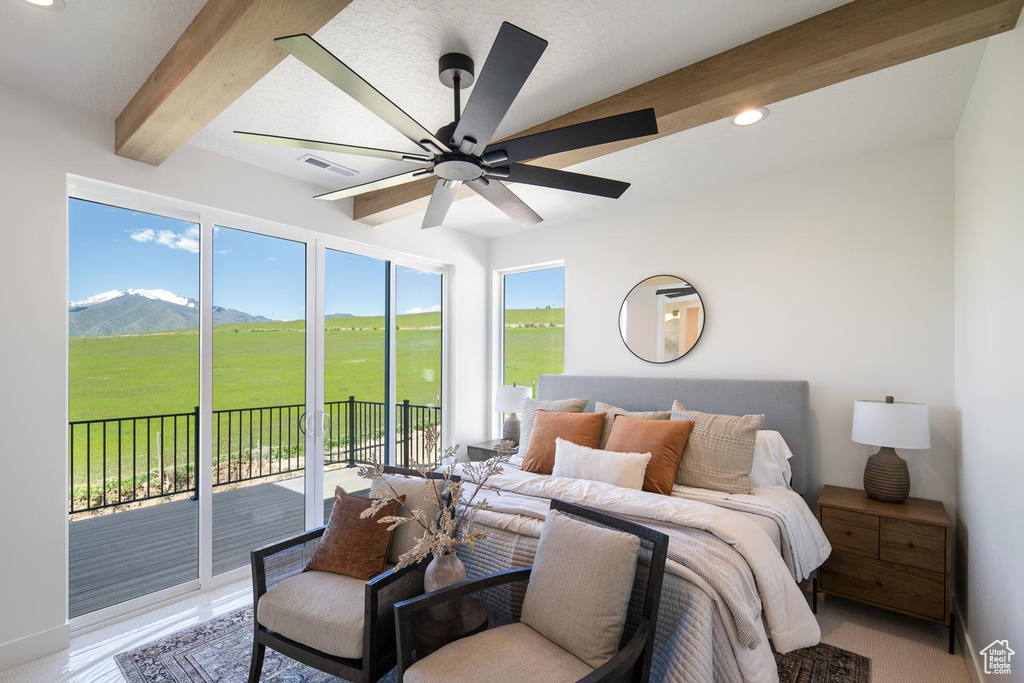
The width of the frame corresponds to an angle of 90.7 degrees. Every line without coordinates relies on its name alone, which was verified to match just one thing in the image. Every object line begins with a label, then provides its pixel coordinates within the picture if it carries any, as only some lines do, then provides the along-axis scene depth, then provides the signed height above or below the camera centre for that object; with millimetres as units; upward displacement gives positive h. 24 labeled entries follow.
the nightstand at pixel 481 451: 4393 -942
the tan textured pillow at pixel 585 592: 1660 -852
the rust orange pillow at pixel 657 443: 2863 -598
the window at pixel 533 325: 4730 +183
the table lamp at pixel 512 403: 4316 -514
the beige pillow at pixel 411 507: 2273 -762
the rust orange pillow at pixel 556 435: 3367 -619
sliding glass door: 2801 -295
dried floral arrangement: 1905 -704
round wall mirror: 3811 +190
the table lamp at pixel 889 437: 2672 -502
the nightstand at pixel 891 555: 2523 -1103
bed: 1774 -873
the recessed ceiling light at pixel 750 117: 2501 +1141
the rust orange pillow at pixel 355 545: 2229 -906
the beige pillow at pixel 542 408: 3811 -499
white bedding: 1859 -888
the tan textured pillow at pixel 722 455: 2875 -647
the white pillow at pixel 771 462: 3008 -715
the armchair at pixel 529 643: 1574 -1017
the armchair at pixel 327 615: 1883 -1052
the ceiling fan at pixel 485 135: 1440 +776
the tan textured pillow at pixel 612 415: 3357 -485
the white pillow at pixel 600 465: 2824 -711
